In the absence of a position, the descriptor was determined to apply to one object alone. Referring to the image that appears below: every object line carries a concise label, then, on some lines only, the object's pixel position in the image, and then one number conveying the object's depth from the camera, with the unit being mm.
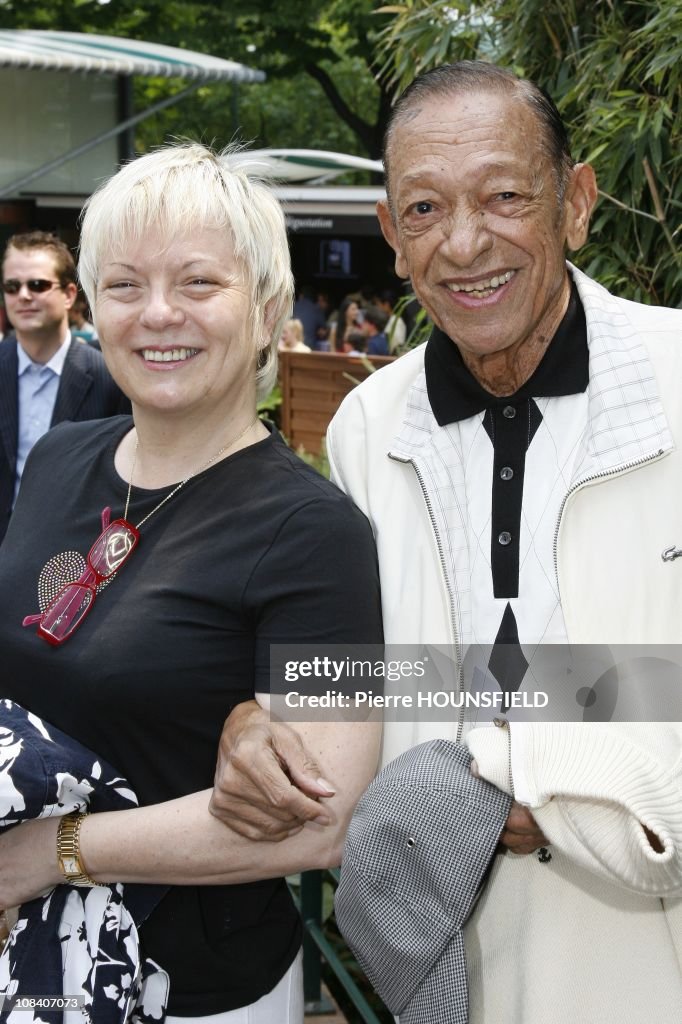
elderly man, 1765
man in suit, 5484
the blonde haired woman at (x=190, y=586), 1858
